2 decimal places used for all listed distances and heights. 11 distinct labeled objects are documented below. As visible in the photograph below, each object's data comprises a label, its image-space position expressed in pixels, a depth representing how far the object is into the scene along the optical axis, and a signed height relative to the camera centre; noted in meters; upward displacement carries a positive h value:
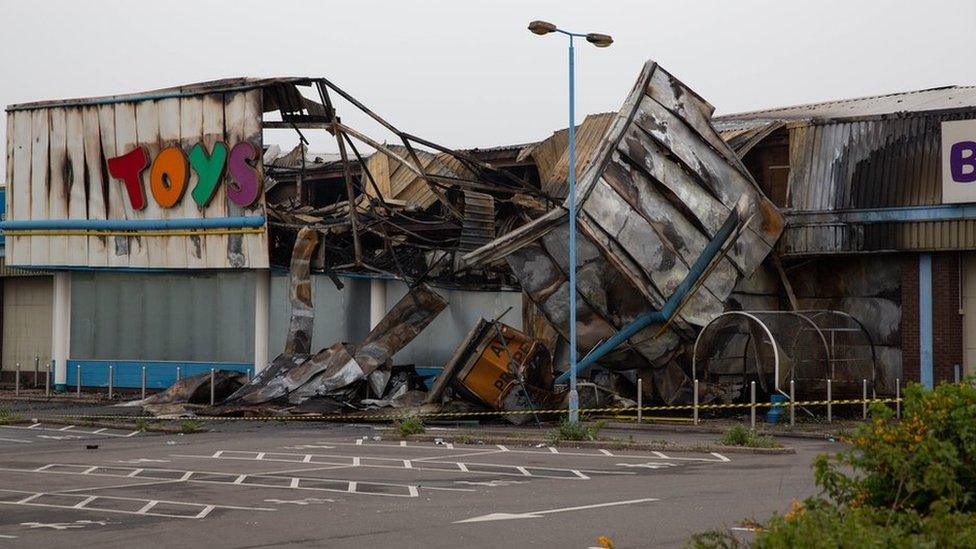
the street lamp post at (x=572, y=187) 27.18 +2.92
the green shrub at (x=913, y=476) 8.81 -1.07
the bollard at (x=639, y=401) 30.89 -1.64
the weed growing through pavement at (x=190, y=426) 29.28 -2.11
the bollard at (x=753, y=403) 27.95 -1.53
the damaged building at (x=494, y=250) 32.09 +2.05
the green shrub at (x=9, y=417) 32.44 -2.11
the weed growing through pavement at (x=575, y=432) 25.62 -1.94
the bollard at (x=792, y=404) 28.50 -1.58
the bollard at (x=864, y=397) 30.25 -1.56
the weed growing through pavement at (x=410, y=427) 27.20 -1.96
